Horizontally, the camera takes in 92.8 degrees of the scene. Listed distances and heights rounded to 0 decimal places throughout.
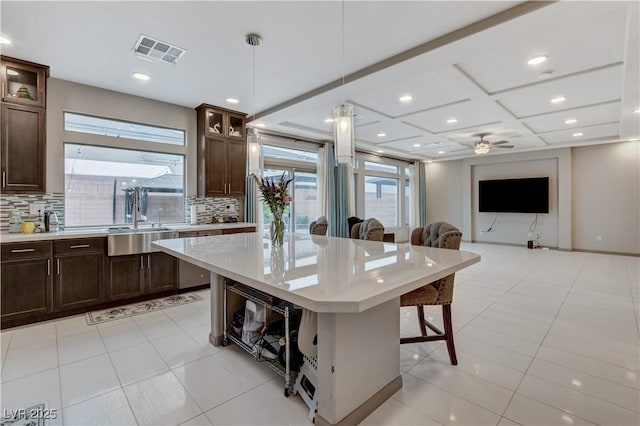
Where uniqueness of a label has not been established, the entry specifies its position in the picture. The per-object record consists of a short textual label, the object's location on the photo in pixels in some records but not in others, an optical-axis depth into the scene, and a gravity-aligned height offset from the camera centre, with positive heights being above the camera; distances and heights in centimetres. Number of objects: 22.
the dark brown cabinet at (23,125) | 314 +95
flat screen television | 809 +49
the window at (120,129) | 381 +117
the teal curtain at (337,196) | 705 +41
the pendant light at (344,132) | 239 +64
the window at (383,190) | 827 +71
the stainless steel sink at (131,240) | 350 -30
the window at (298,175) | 611 +82
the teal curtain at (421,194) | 1019 +65
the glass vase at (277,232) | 265 -16
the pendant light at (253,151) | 360 +75
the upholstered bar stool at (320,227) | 398 -18
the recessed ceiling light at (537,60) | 309 +158
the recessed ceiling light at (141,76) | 347 +160
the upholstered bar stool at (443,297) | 230 -63
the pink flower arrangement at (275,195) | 256 +16
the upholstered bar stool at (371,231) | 318 -19
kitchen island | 131 -33
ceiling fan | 633 +146
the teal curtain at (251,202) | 537 +21
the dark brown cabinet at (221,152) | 460 +97
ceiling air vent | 278 +158
